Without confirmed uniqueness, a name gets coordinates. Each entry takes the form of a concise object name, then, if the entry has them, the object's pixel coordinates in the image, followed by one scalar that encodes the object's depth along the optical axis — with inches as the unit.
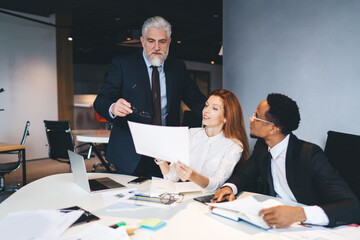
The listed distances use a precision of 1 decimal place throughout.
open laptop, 61.5
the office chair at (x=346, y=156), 67.2
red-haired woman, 75.5
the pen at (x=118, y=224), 44.1
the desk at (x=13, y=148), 144.9
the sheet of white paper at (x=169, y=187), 59.5
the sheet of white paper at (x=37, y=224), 40.3
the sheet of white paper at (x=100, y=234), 39.7
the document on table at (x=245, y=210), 44.3
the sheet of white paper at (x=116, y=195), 55.9
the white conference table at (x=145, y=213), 42.2
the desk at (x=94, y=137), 153.0
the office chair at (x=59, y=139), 163.9
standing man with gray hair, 81.2
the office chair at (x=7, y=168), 150.9
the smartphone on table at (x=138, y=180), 69.5
